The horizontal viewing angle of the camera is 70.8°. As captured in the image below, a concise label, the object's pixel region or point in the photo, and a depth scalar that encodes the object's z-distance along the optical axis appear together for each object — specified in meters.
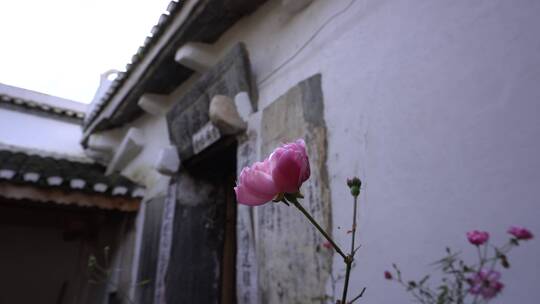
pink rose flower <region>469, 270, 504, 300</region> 0.94
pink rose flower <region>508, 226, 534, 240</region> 0.89
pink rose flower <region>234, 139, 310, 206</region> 0.65
